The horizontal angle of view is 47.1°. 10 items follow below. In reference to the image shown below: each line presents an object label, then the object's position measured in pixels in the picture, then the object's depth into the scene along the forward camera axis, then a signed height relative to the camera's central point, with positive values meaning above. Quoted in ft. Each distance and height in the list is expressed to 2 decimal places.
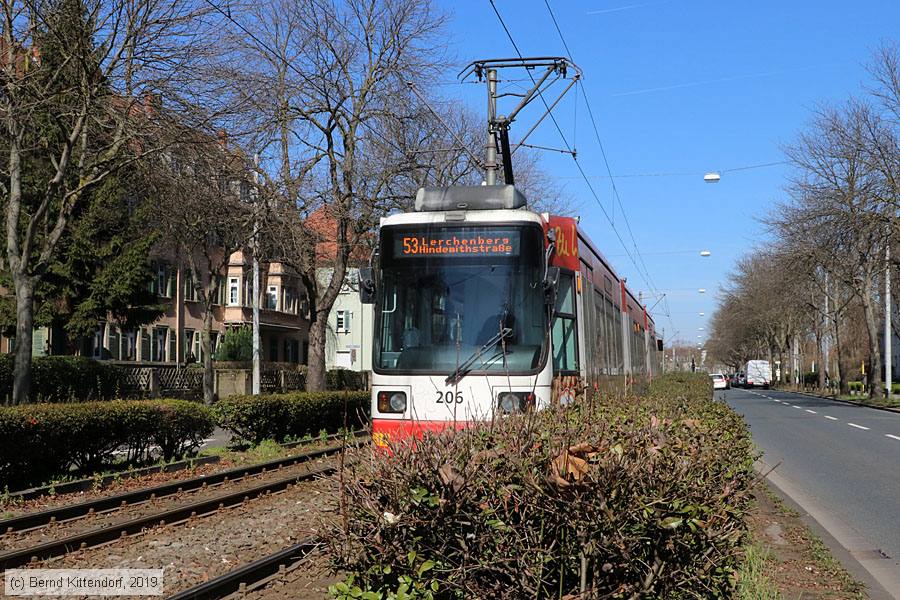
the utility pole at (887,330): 158.56 +7.62
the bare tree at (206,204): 64.54 +15.56
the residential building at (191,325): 147.13 +11.12
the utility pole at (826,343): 236.53 +9.46
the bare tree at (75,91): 56.54 +16.51
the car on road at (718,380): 241.96 -0.46
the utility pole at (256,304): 92.95 +8.31
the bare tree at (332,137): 96.32 +23.68
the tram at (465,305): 35.58 +2.70
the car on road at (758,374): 313.53 +1.17
